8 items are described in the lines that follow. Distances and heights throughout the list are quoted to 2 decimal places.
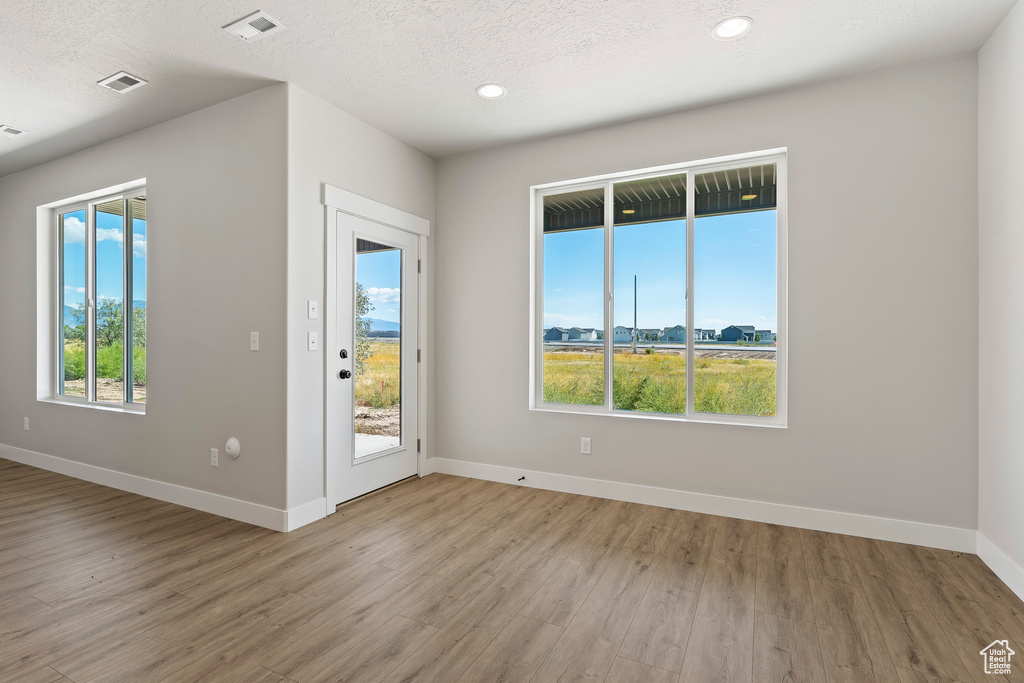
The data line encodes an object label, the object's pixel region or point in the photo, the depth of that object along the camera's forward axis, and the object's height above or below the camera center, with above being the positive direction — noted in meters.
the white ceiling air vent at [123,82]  3.02 +1.64
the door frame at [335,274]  3.38 +0.53
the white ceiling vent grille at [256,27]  2.46 +1.63
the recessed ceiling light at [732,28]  2.47 +1.63
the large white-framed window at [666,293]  3.40 +0.38
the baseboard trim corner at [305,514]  3.07 -1.12
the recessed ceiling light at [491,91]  3.14 +1.65
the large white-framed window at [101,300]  4.11 +0.38
